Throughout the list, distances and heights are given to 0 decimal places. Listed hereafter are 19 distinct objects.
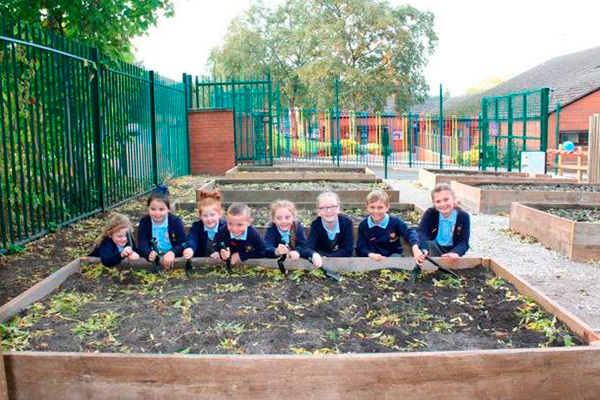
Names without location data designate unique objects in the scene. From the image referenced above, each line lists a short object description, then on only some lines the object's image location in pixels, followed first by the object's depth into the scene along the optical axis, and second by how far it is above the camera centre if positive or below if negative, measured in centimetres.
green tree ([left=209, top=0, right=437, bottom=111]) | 3331 +571
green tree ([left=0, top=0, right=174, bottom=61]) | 979 +238
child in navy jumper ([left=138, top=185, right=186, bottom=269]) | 486 -73
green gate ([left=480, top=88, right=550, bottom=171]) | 1551 +53
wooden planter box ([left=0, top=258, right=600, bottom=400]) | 257 -107
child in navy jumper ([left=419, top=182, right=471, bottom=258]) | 505 -78
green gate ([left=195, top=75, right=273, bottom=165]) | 1698 +84
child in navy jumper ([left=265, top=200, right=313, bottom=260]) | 478 -76
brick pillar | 1661 +12
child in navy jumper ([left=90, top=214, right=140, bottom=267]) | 469 -83
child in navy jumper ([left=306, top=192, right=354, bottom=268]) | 500 -82
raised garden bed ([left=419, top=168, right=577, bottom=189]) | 1172 -82
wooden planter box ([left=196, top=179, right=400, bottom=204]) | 891 -82
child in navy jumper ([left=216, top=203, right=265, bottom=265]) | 465 -79
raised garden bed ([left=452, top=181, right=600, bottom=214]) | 940 -96
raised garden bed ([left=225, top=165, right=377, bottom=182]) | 1123 -66
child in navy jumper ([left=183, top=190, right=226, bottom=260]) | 485 -73
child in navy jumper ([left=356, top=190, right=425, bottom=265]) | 499 -81
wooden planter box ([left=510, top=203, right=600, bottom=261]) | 637 -112
